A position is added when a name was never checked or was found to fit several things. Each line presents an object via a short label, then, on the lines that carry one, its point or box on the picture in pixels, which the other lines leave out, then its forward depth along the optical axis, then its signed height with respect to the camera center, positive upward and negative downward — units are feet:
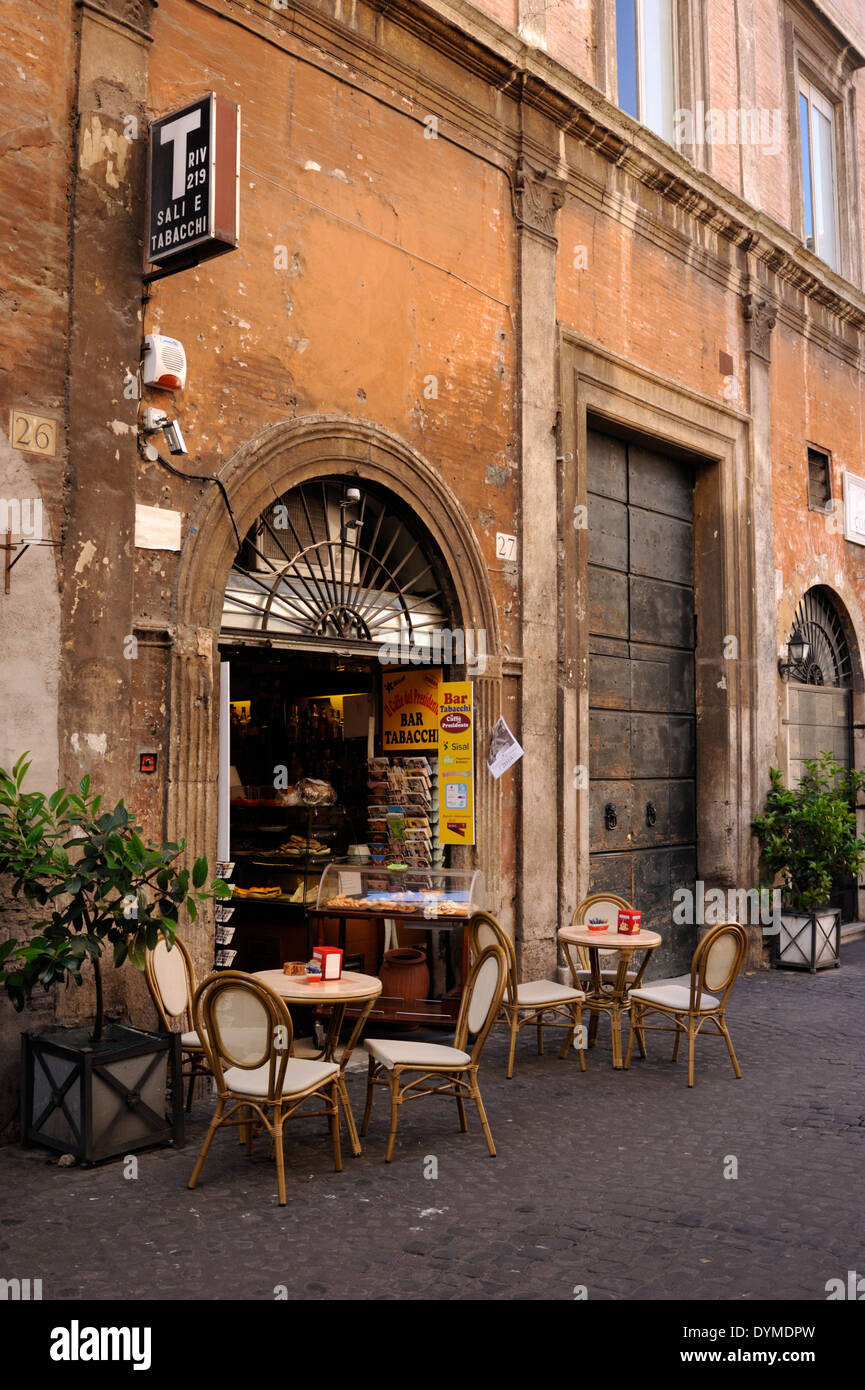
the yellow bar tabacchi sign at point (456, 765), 26.55 +0.04
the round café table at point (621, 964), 22.72 -3.96
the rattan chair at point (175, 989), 17.87 -3.52
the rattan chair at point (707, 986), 21.85 -4.15
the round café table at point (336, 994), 16.80 -3.33
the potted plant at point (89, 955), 15.89 -2.60
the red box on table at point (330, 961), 17.97 -3.00
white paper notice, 26.94 +0.36
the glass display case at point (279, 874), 25.41 -2.38
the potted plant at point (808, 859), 35.45 -2.84
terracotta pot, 23.20 -4.23
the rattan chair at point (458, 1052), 16.93 -4.26
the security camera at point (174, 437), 19.72 +5.59
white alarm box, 19.54 +6.83
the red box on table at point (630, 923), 23.91 -3.22
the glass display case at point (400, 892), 22.95 -2.53
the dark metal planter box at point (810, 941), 35.37 -5.35
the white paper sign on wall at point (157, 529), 19.74 +4.08
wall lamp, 39.46 +3.80
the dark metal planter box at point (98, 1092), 15.96 -4.58
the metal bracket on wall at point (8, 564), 17.69 +3.09
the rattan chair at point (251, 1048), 14.90 -3.67
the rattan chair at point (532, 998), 21.39 -4.46
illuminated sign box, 18.45 +9.45
